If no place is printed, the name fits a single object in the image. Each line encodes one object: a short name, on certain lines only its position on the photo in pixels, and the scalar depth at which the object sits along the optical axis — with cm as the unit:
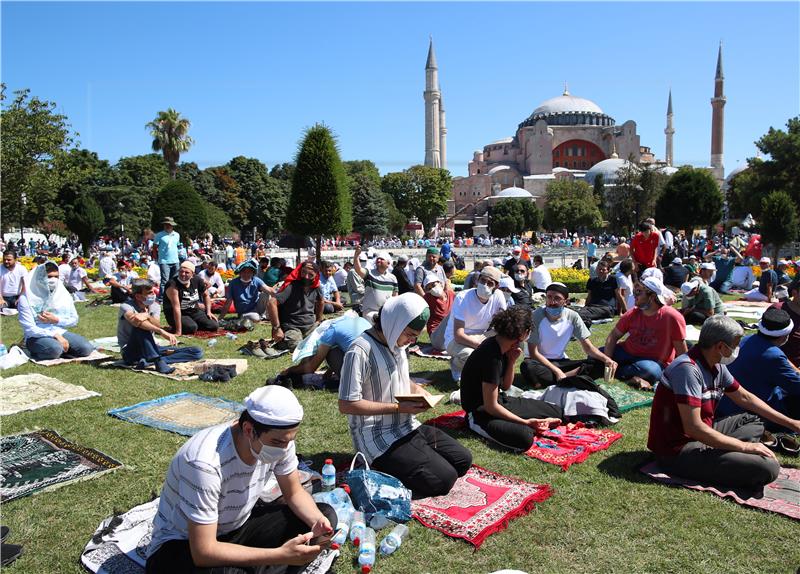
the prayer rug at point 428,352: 771
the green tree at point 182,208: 2966
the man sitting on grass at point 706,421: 377
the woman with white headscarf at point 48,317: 710
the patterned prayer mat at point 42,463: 388
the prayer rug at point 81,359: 695
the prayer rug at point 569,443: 444
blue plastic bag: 348
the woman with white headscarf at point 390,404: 367
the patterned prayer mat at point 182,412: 504
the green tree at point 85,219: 3145
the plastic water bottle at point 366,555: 301
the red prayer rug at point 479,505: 341
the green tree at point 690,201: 4122
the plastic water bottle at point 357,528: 325
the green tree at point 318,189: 1750
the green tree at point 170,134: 4288
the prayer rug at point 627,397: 567
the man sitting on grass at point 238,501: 236
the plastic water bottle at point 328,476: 360
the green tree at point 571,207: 6075
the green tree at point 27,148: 2116
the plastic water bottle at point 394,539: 317
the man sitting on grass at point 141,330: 659
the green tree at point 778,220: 2233
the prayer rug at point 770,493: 367
